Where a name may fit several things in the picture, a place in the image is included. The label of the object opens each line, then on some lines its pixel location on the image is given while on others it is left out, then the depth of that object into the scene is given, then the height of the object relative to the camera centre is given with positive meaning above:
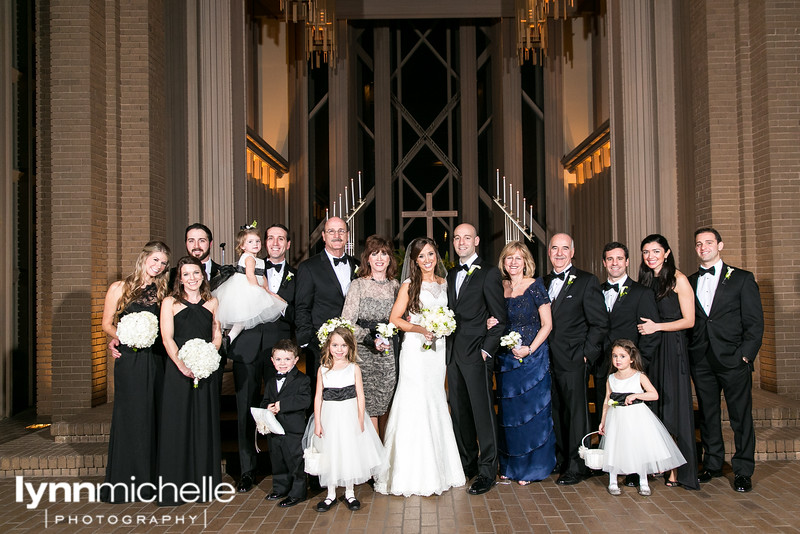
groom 5.45 -0.51
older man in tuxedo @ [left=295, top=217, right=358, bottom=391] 5.68 -0.06
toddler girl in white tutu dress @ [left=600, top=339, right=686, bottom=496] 5.17 -1.26
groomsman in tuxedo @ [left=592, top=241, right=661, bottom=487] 5.46 -0.25
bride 5.26 -1.09
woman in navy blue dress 5.54 -0.93
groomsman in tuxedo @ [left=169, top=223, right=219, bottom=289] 5.64 +0.39
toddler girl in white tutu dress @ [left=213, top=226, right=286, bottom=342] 5.41 -0.11
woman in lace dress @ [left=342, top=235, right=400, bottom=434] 5.51 -0.30
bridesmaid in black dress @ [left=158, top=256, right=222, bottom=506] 5.15 -0.96
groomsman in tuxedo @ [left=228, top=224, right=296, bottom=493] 5.58 -0.73
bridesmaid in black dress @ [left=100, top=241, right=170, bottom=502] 5.18 -0.94
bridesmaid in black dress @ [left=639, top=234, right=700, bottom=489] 5.39 -0.68
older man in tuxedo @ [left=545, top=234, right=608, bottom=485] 5.48 -0.54
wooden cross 10.46 +1.15
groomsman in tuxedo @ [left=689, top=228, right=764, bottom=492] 5.46 -0.63
